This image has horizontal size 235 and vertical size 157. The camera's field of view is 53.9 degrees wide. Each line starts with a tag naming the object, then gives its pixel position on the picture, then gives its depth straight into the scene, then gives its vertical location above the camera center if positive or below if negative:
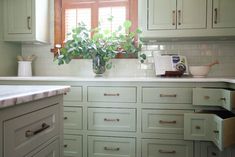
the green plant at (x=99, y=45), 2.36 +0.29
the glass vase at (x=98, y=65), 2.40 +0.08
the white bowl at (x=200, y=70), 2.34 +0.04
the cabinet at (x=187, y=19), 2.19 +0.53
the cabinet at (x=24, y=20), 2.52 +0.58
